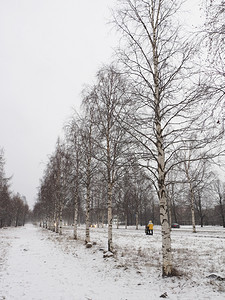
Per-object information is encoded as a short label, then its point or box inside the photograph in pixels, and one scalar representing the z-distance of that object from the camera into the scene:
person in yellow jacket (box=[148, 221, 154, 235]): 24.15
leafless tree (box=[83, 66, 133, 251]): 12.04
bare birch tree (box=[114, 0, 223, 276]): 7.41
